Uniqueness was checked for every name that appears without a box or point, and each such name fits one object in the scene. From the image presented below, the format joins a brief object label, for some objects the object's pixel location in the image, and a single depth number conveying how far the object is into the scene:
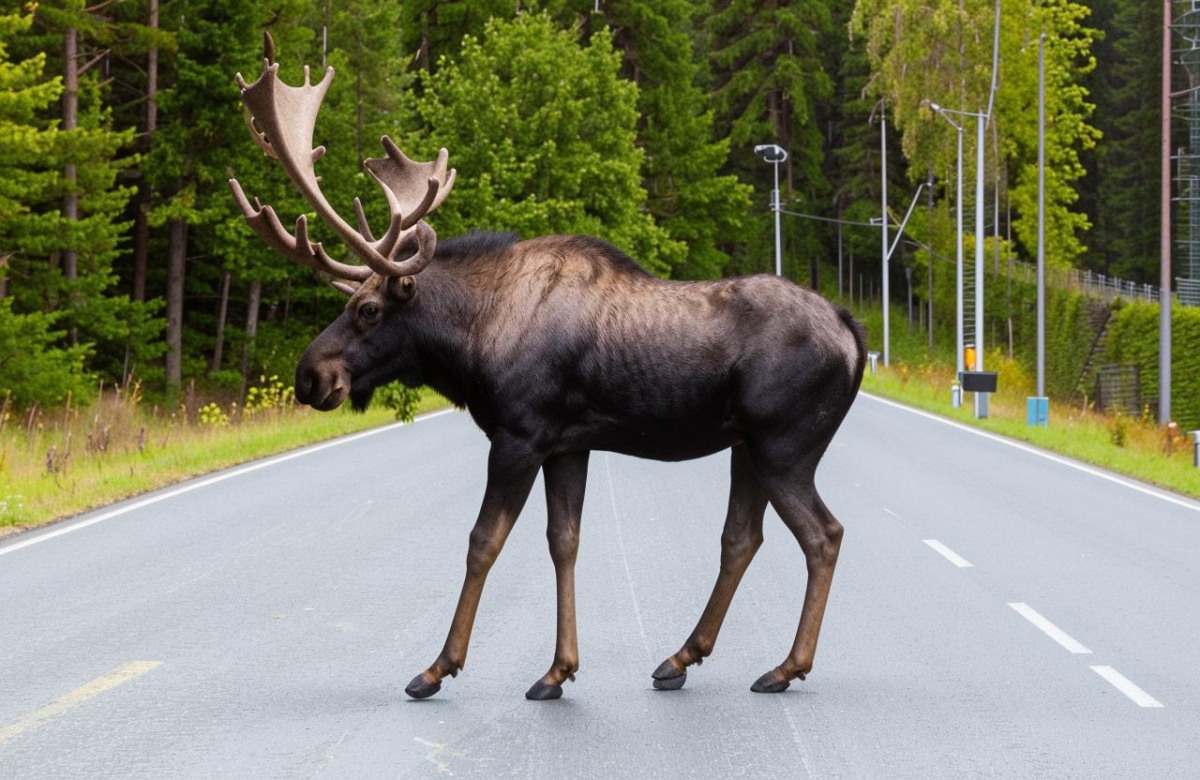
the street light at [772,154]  56.58
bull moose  6.75
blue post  27.23
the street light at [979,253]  34.66
